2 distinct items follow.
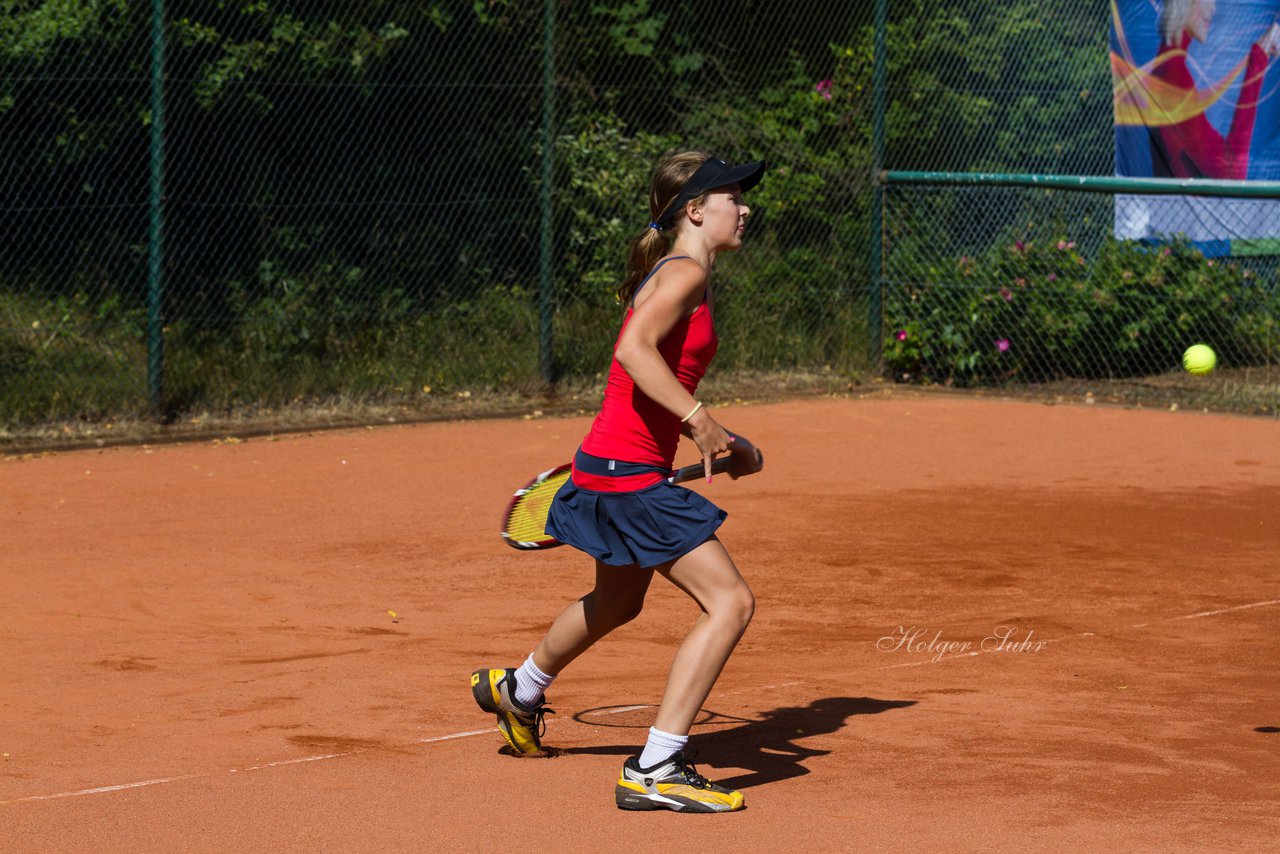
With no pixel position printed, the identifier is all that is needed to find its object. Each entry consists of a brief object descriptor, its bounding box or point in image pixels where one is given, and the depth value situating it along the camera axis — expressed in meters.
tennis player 9.59
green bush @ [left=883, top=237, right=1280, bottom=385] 28.62
